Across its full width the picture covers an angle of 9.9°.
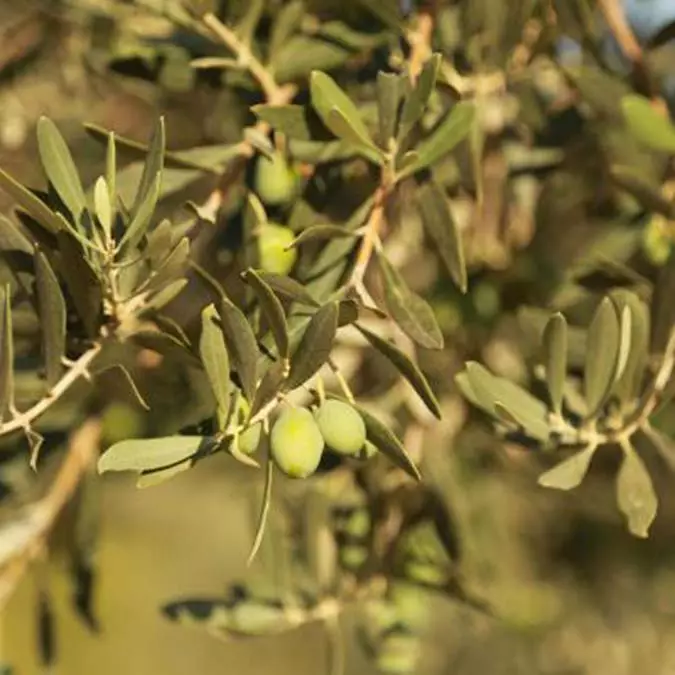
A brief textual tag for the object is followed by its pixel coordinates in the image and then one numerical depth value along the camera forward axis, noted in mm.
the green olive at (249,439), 1083
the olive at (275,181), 1178
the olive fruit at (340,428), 1083
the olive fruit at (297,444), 1075
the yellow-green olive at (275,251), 1154
